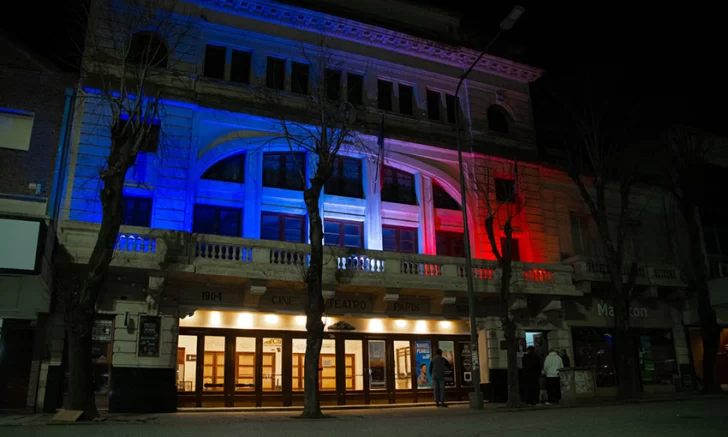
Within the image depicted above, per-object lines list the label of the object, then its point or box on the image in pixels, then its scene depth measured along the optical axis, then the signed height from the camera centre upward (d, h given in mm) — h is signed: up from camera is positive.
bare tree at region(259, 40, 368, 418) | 15672 +8044
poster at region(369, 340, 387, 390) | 22125 +309
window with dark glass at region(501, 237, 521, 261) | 25653 +5225
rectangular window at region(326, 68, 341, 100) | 24594 +11986
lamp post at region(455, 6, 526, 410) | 17016 +1834
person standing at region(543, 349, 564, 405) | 20328 -141
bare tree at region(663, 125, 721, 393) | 25625 +7146
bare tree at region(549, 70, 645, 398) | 22734 +8355
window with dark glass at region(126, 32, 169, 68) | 21500 +12011
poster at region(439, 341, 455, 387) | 23312 +675
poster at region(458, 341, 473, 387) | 23516 +357
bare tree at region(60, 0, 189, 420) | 13914 +7025
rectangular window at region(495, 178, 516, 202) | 25500 +7971
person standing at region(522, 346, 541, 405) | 20062 -32
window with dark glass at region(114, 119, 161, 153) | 20555 +8199
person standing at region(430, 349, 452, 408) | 20453 -118
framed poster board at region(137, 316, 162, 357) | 18266 +1305
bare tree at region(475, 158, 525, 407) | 19562 +6388
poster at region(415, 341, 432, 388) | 22828 +446
